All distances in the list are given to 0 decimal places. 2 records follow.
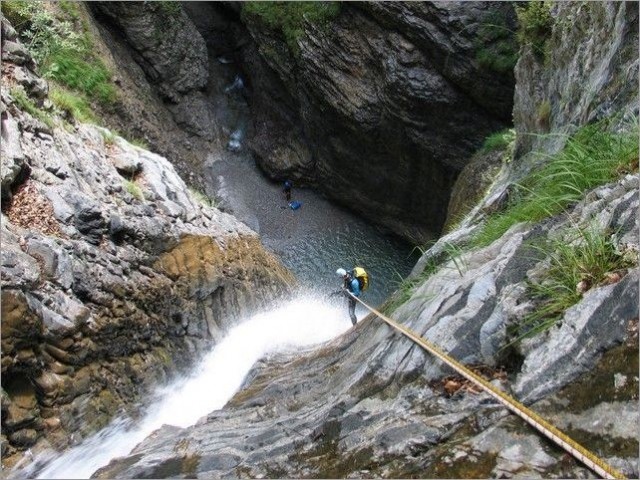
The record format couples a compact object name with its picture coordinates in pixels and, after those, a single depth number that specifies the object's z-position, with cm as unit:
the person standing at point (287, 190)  2445
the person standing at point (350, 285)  986
